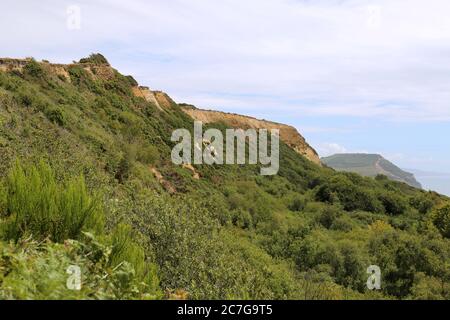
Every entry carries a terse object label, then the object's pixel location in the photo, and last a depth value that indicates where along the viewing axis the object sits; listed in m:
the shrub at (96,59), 57.01
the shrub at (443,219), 44.36
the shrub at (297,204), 52.35
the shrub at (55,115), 29.39
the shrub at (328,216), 47.12
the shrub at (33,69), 39.38
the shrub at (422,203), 58.72
